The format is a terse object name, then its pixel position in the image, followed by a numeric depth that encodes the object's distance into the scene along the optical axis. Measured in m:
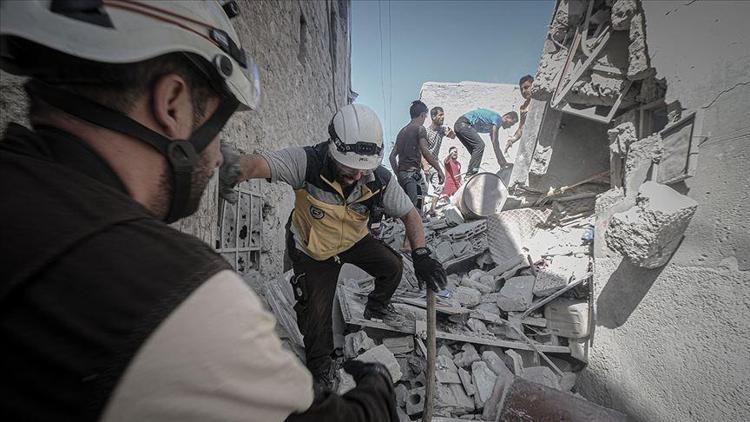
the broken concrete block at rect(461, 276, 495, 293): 4.46
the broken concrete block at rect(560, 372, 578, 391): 2.99
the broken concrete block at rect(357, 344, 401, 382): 2.65
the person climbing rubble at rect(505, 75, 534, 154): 6.54
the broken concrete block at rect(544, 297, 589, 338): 3.21
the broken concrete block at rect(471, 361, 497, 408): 2.68
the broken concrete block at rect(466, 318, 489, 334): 3.49
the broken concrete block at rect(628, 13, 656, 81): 2.84
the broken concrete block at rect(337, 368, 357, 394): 2.41
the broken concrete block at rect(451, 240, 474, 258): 5.47
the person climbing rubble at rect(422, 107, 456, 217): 6.46
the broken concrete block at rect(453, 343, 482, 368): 3.07
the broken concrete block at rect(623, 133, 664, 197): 2.59
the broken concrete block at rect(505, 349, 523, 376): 3.00
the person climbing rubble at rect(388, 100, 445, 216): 5.10
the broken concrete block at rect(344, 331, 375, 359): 2.94
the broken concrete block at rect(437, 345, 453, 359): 3.14
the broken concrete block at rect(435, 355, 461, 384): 2.81
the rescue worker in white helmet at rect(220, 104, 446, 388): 2.46
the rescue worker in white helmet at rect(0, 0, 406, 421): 0.44
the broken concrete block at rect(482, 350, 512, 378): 2.93
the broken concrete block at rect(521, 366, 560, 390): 2.84
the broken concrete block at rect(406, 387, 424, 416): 2.46
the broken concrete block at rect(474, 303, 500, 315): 3.93
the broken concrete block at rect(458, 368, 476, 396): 2.74
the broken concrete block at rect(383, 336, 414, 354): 3.10
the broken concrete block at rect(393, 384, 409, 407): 2.54
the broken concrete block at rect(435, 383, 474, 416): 2.56
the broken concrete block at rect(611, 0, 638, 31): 3.05
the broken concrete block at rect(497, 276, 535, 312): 3.91
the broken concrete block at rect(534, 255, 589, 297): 3.87
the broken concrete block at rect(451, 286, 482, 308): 4.00
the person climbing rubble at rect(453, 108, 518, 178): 6.68
